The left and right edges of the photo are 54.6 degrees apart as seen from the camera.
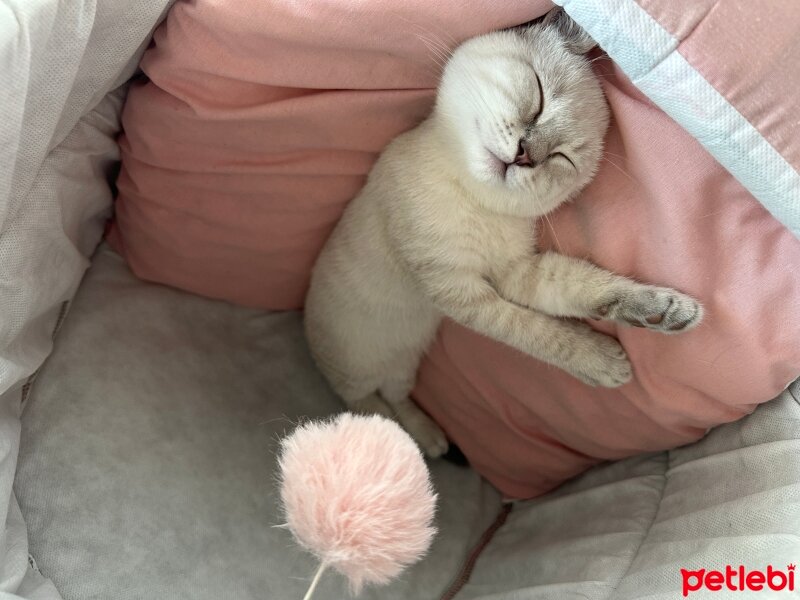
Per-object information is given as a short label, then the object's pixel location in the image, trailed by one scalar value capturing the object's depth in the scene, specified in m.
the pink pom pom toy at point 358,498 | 0.26
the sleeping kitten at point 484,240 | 0.35
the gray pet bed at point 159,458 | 0.33
